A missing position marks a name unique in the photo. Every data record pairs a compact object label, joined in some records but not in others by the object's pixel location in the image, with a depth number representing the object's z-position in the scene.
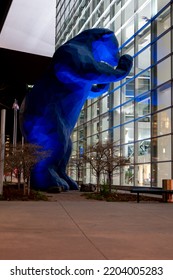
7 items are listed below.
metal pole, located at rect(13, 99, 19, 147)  32.72
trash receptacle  16.75
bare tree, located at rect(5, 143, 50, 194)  18.09
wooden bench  14.95
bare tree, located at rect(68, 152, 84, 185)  31.77
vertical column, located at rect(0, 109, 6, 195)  17.15
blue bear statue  20.97
